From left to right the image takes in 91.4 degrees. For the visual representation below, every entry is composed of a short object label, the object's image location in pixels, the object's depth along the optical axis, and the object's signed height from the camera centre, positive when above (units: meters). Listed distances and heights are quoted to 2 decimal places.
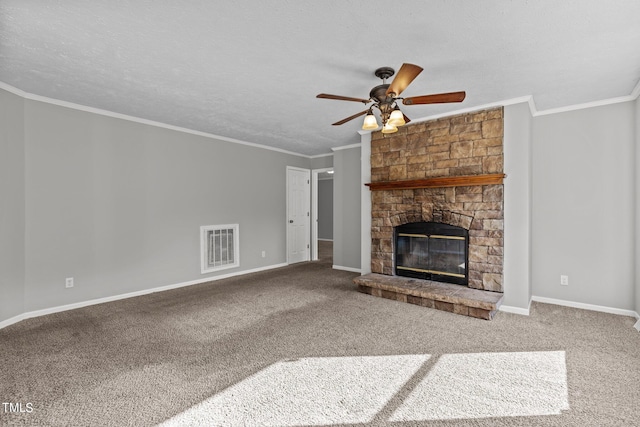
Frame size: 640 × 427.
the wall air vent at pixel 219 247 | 5.05 -0.65
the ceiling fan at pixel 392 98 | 2.27 +0.89
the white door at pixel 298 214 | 6.54 -0.12
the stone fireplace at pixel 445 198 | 3.66 +0.13
